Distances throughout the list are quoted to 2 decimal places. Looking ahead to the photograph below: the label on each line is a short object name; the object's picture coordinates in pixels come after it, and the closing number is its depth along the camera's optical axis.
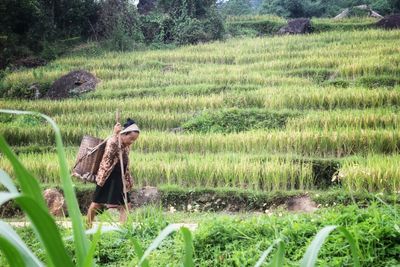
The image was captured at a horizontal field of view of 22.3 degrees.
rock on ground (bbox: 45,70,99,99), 22.62
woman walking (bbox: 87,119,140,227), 12.80
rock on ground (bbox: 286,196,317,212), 13.92
